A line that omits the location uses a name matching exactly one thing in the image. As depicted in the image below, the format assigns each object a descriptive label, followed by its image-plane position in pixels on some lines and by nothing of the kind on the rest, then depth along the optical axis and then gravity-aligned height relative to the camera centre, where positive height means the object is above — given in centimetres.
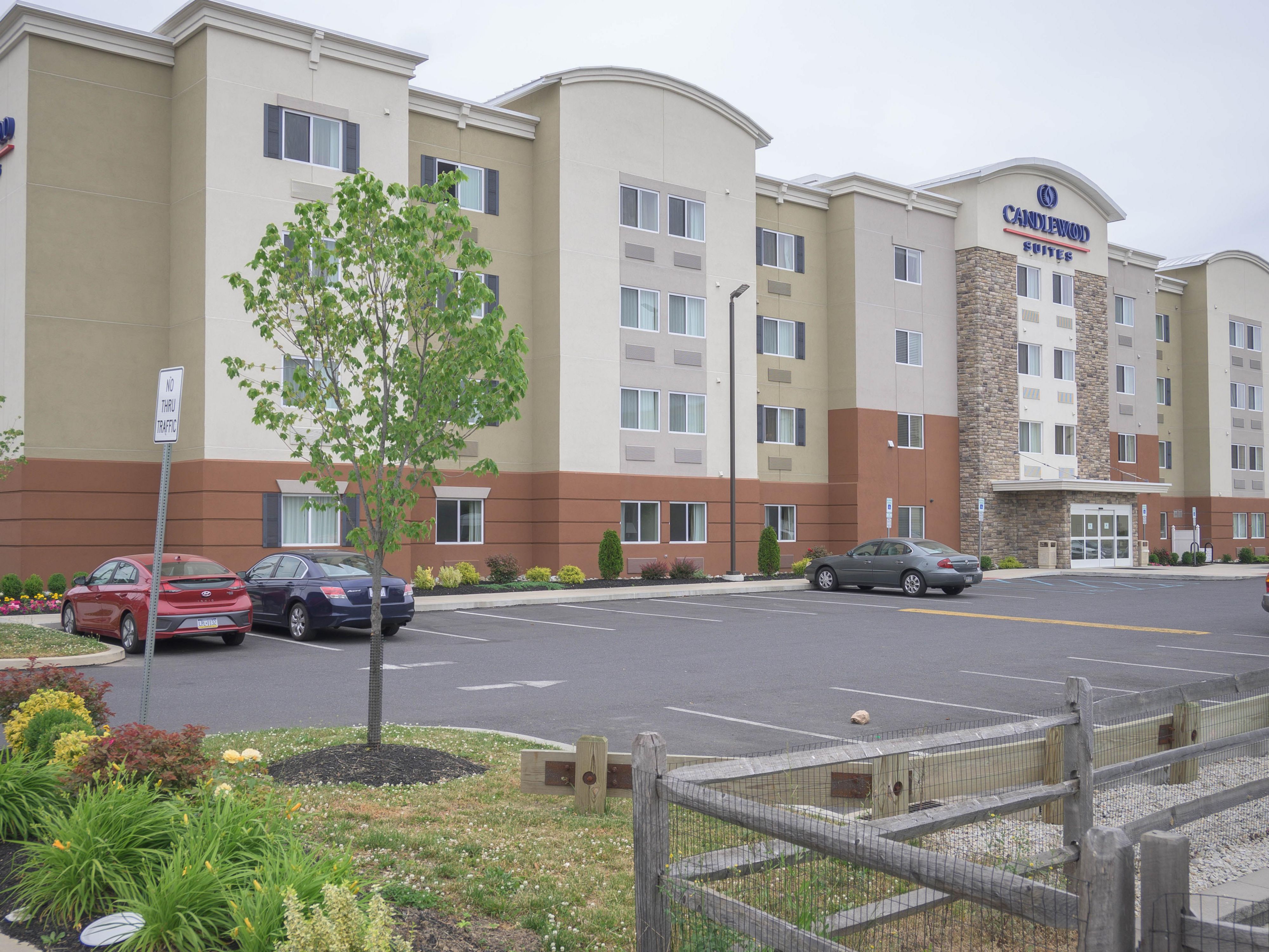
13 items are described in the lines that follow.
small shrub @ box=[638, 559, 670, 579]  3080 -203
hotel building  2498 +607
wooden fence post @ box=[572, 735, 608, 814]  659 -174
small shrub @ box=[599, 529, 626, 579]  3070 -162
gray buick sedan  2769 -178
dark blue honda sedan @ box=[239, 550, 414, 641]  1753 -159
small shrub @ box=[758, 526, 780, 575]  3394 -167
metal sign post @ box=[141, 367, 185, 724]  826 +59
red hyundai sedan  1603 -158
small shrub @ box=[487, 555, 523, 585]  2878 -188
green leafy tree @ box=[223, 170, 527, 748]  827 +127
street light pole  3153 +550
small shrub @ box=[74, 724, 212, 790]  560 -141
